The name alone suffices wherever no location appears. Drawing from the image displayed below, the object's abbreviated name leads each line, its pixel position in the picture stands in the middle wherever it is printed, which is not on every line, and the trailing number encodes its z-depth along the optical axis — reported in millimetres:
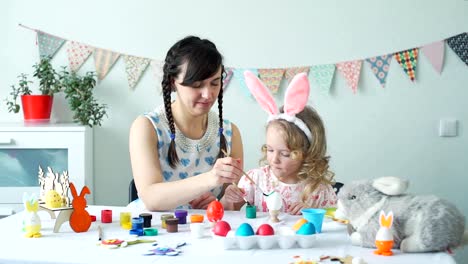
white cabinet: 3199
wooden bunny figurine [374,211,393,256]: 1386
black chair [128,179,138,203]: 2365
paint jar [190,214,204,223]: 1709
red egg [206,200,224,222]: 1708
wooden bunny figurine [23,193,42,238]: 1583
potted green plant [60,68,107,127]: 3344
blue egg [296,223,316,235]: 1476
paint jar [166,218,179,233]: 1636
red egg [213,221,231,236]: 1548
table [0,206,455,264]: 1373
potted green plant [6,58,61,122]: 3432
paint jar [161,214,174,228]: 1701
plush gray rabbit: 1396
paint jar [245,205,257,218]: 1817
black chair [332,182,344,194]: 2303
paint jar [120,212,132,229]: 1687
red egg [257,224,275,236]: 1480
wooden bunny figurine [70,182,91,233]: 1646
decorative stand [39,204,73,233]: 1638
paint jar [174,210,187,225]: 1738
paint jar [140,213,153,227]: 1684
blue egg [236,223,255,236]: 1462
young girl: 2070
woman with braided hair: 1901
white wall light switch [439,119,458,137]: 3293
